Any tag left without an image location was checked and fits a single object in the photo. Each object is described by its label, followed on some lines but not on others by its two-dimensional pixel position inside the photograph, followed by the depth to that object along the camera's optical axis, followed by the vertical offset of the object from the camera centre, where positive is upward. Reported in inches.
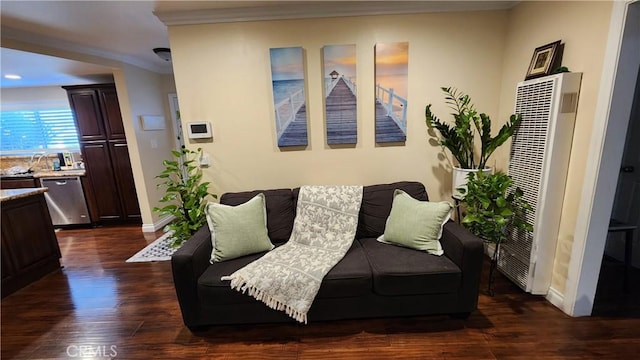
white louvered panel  72.2 -12.6
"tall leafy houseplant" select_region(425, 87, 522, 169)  88.2 -2.0
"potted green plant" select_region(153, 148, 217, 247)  93.5 -23.9
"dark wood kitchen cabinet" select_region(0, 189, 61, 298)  101.3 -39.5
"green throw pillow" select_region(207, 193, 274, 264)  81.7 -29.6
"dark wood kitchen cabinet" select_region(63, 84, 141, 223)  155.9 -8.4
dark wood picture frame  75.6 +17.8
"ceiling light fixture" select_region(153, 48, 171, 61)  122.0 +38.7
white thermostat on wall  101.1 +2.6
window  185.3 +8.9
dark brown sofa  71.6 -42.0
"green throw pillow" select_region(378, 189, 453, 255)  80.9 -29.7
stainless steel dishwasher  165.9 -36.3
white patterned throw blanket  71.4 -37.1
